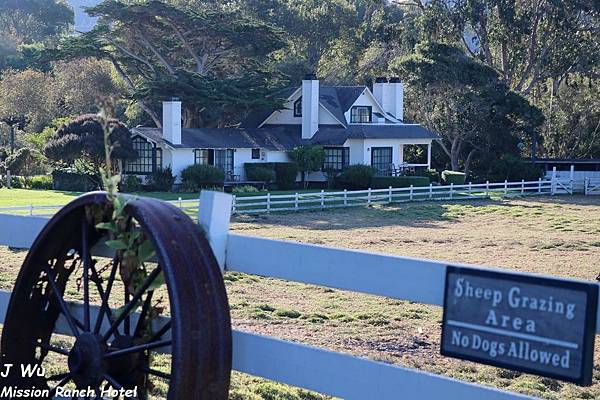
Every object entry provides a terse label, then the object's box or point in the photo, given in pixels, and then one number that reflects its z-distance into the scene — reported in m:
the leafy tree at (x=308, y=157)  51.38
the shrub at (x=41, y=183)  49.03
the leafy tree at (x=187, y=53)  54.00
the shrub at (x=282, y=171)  51.22
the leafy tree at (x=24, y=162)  52.00
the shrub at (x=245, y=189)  47.03
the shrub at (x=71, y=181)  46.84
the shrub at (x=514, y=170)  53.63
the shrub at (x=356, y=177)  50.48
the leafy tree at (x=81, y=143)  45.28
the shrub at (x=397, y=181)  49.31
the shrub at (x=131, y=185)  46.94
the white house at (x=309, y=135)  49.31
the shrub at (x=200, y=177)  47.75
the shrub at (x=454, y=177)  52.73
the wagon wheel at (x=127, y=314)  3.66
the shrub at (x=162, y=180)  47.59
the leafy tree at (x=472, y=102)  56.75
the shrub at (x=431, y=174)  54.59
